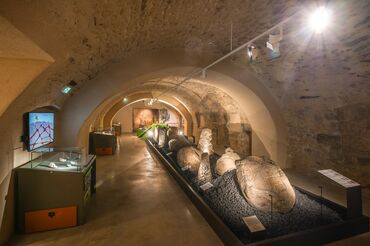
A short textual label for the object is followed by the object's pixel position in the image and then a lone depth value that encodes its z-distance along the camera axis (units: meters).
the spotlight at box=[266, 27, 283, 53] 2.73
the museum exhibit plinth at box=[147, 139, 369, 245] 2.37
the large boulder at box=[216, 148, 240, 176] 4.15
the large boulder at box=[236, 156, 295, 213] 2.78
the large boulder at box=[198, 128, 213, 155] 5.78
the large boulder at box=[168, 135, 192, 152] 6.18
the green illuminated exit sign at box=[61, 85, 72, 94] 3.67
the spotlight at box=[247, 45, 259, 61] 3.97
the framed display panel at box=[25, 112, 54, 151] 3.00
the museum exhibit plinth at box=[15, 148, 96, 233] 2.81
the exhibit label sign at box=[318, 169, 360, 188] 2.76
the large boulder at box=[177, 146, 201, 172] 4.72
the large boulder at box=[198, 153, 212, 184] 3.95
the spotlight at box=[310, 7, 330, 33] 1.99
